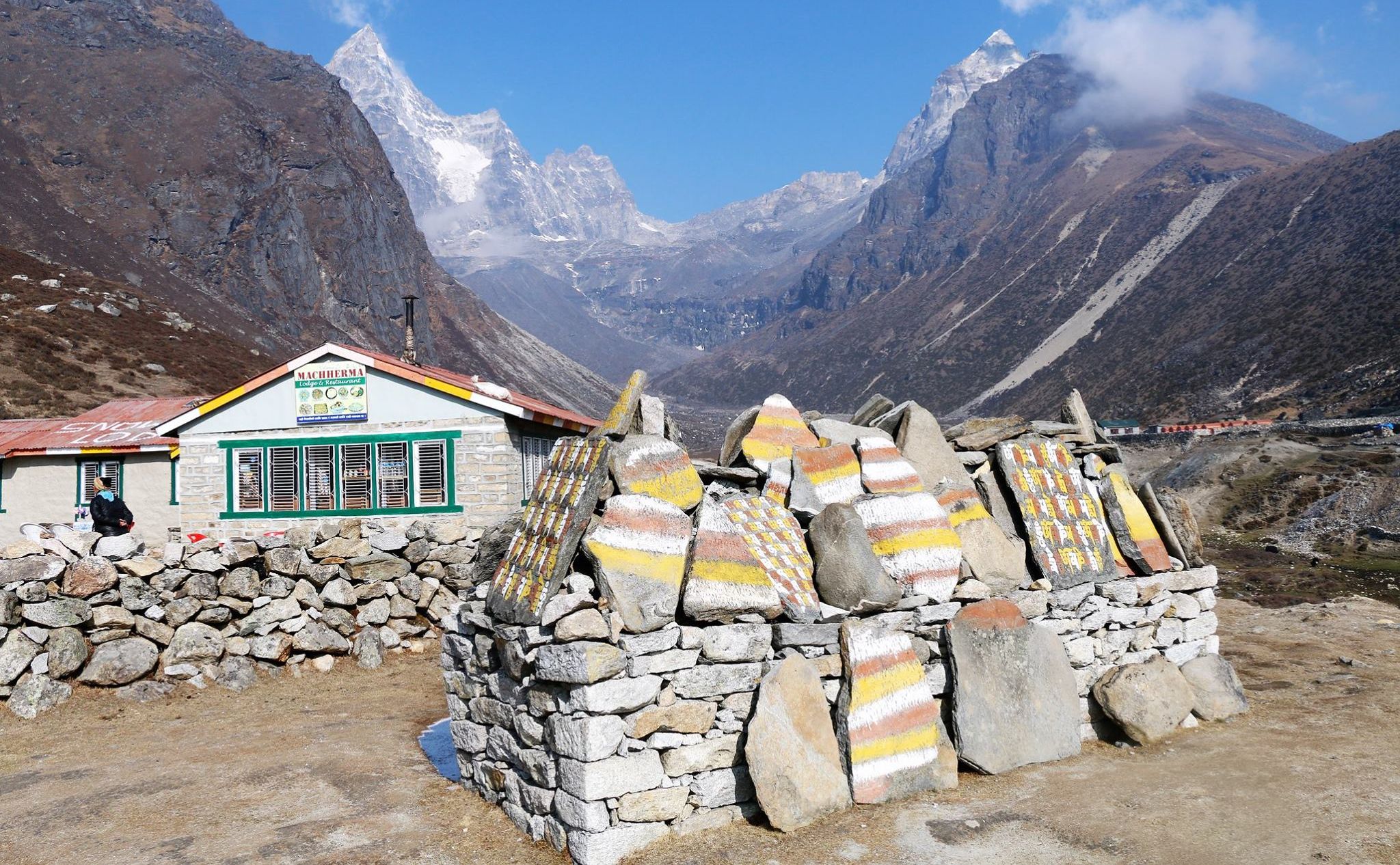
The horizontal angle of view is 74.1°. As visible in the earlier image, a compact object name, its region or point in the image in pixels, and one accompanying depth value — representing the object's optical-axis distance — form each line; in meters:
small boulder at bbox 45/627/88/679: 13.56
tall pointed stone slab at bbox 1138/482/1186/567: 10.62
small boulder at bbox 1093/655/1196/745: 9.05
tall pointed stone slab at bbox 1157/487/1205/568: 10.68
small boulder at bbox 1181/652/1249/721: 9.77
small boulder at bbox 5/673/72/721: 13.02
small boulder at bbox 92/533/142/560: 14.53
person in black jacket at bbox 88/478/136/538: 15.48
